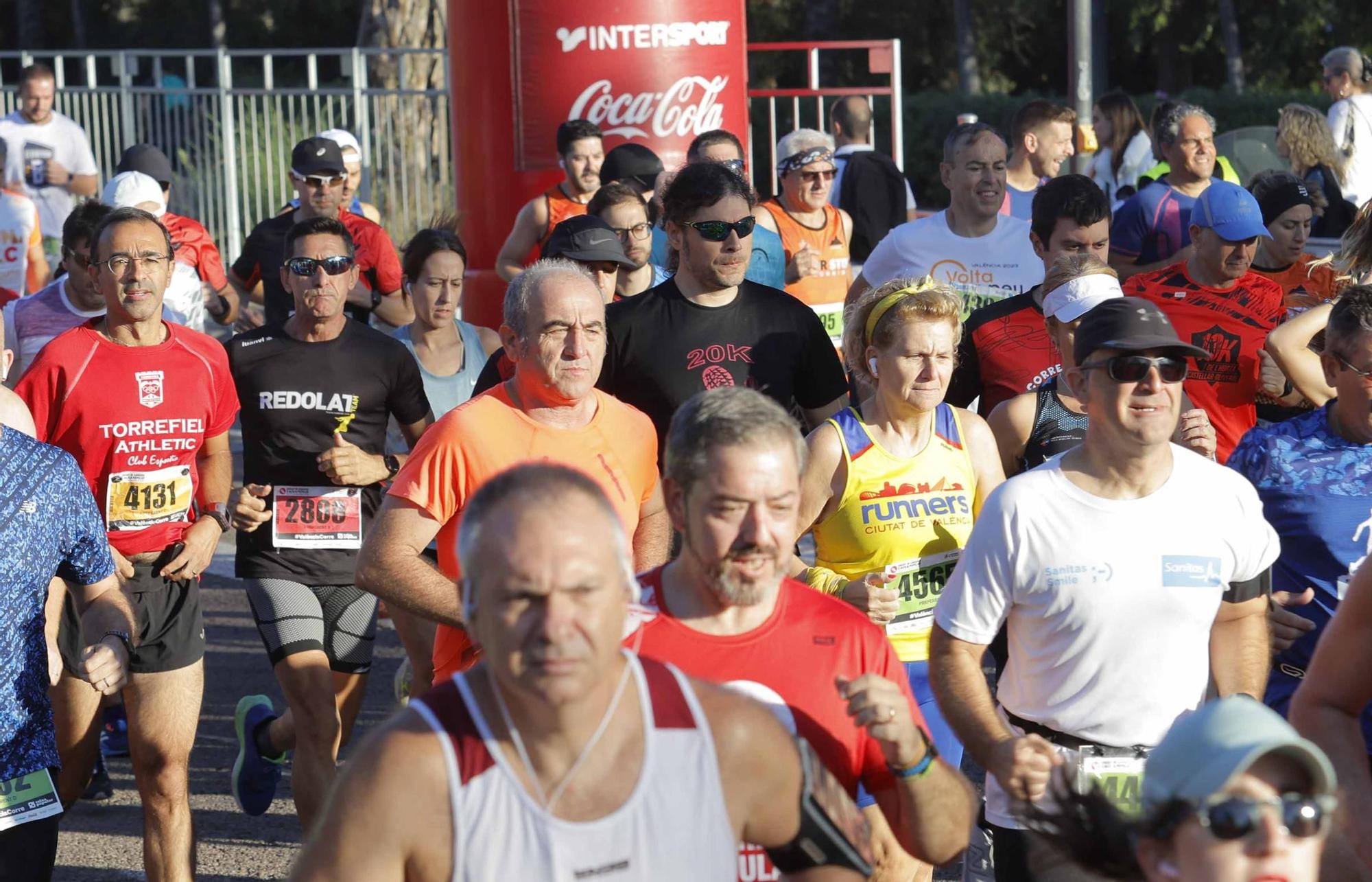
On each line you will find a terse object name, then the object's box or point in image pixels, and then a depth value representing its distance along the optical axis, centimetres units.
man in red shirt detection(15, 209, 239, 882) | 1084
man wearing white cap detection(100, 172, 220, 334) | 1787
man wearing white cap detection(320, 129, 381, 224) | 2077
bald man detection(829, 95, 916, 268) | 2130
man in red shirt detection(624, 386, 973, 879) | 625
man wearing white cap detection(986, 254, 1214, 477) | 1020
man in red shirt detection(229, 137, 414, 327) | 1691
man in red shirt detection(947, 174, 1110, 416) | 1152
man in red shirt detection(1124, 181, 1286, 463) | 1202
